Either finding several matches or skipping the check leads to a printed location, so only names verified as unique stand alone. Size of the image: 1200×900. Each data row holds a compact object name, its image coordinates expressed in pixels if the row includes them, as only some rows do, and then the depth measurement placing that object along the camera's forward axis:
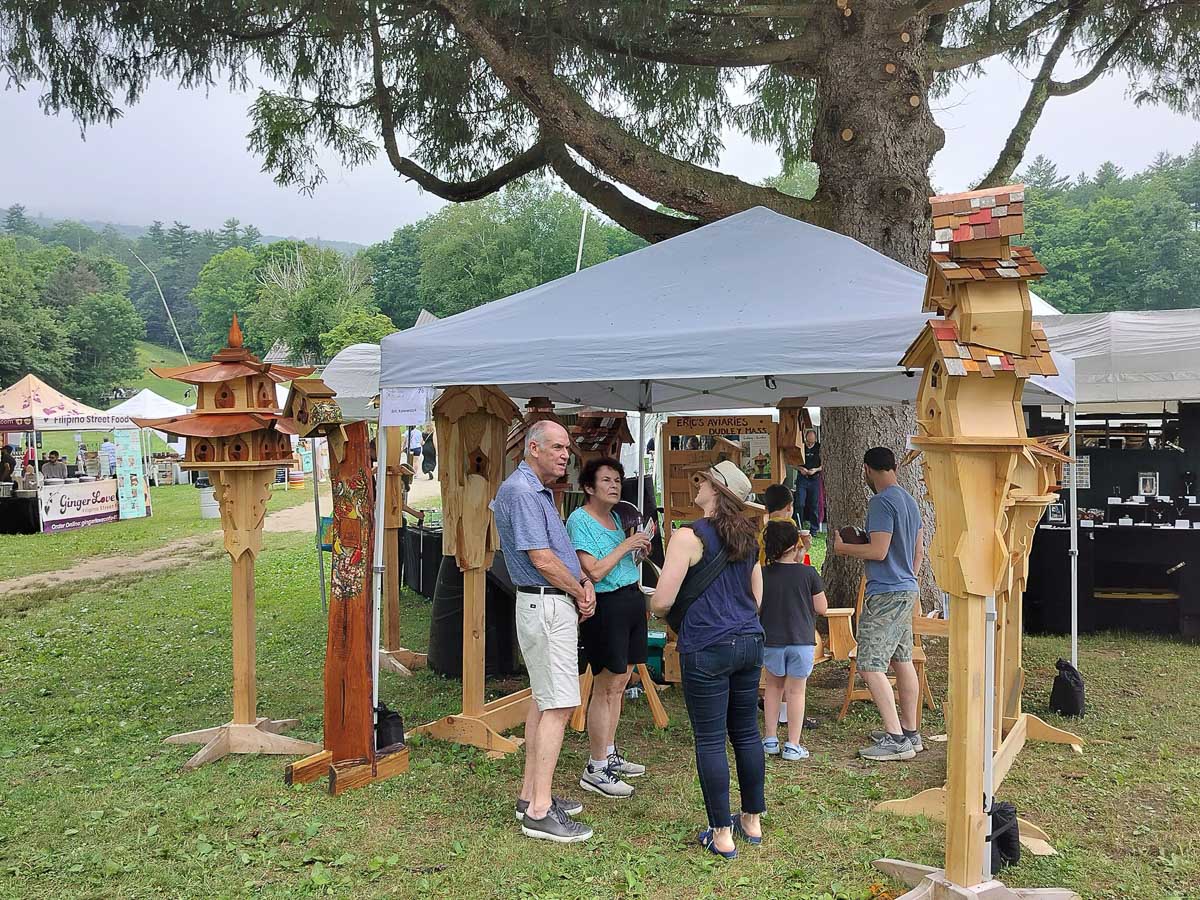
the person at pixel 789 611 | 4.34
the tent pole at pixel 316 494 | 7.40
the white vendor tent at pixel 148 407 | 19.86
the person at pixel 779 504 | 4.52
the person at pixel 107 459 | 20.56
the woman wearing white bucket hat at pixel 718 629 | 3.26
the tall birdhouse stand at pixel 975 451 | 2.76
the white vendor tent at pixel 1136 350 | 6.26
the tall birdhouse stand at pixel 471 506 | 4.65
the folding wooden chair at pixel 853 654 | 5.05
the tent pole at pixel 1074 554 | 4.94
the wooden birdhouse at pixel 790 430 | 5.20
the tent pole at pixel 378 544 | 4.05
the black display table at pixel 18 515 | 15.00
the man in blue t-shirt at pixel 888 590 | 4.36
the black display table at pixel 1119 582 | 6.97
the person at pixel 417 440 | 22.67
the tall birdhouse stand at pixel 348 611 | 4.09
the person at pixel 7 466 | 15.86
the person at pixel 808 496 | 13.27
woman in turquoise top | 3.77
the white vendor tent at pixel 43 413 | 15.62
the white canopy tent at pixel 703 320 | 3.60
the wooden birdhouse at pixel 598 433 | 5.65
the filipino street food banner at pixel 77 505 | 15.29
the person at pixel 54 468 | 16.94
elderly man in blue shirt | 3.54
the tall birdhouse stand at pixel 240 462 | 4.47
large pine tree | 6.36
